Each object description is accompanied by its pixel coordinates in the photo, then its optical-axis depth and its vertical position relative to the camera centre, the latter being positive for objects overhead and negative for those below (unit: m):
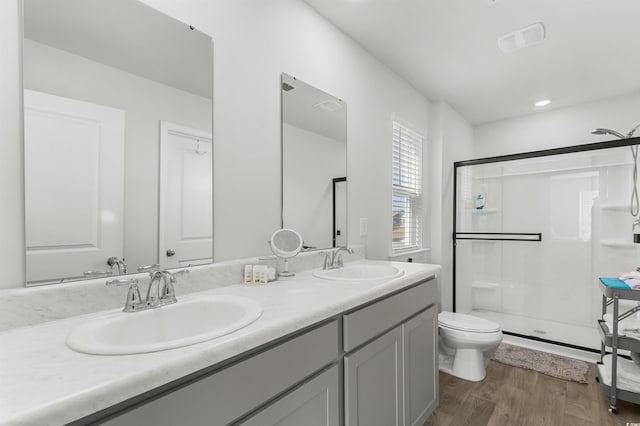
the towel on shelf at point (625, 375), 1.89 -1.04
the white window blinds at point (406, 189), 2.67 +0.21
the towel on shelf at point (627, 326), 1.94 -0.77
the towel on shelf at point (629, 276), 1.91 -0.40
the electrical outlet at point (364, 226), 2.19 -0.10
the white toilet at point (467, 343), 2.21 -0.96
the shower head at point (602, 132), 2.55 +0.68
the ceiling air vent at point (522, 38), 2.05 +1.22
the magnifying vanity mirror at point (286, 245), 1.50 -0.17
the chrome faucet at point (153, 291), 0.97 -0.27
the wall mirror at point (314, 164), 1.70 +0.29
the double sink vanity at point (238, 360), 0.55 -0.36
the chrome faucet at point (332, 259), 1.80 -0.29
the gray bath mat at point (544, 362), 2.37 -1.26
